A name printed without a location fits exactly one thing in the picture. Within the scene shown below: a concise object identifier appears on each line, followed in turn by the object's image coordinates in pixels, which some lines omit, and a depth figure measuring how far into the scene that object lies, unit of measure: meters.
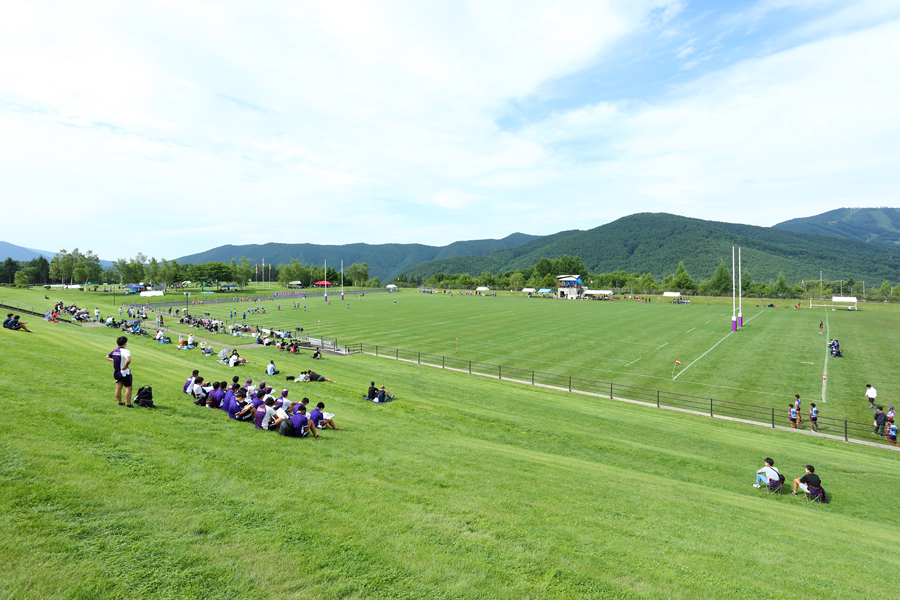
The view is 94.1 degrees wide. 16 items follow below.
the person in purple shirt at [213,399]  13.22
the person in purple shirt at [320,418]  12.19
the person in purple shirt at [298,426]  11.12
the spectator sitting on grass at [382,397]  18.83
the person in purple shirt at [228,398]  12.53
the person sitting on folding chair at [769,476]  13.24
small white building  141.88
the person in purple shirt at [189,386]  14.21
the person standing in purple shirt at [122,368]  10.48
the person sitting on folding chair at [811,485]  12.81
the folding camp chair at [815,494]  12.76
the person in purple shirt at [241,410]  12.06
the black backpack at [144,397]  11.19
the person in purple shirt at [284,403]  12.61
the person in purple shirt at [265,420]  11.45
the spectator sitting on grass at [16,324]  21.89
